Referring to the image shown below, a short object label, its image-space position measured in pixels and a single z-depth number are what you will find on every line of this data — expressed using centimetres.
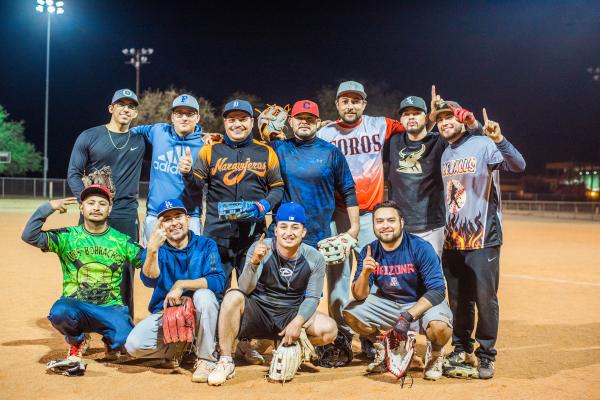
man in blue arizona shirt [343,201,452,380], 548
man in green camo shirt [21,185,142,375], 548
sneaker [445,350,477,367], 562
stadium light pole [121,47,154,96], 4669
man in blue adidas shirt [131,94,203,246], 635
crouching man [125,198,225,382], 534
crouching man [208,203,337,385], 537
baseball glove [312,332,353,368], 585
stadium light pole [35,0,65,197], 4462
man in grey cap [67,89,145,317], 640
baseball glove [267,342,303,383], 519
